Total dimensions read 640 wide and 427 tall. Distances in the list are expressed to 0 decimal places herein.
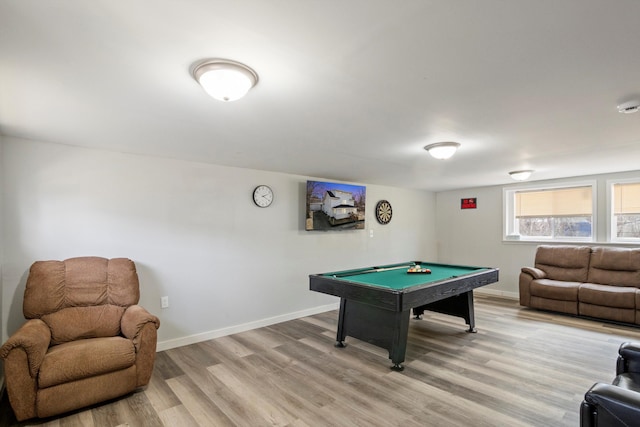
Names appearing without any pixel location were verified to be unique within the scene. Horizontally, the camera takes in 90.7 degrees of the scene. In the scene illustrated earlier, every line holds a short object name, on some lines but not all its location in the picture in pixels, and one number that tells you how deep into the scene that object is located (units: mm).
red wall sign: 6710
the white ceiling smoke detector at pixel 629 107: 2115
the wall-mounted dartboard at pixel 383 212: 6027
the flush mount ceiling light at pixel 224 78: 1611
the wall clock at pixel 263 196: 4391
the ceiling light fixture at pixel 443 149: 3139
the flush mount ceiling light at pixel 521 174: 4734
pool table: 2963
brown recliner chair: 2197
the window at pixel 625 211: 4930
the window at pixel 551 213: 5402
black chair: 1325
